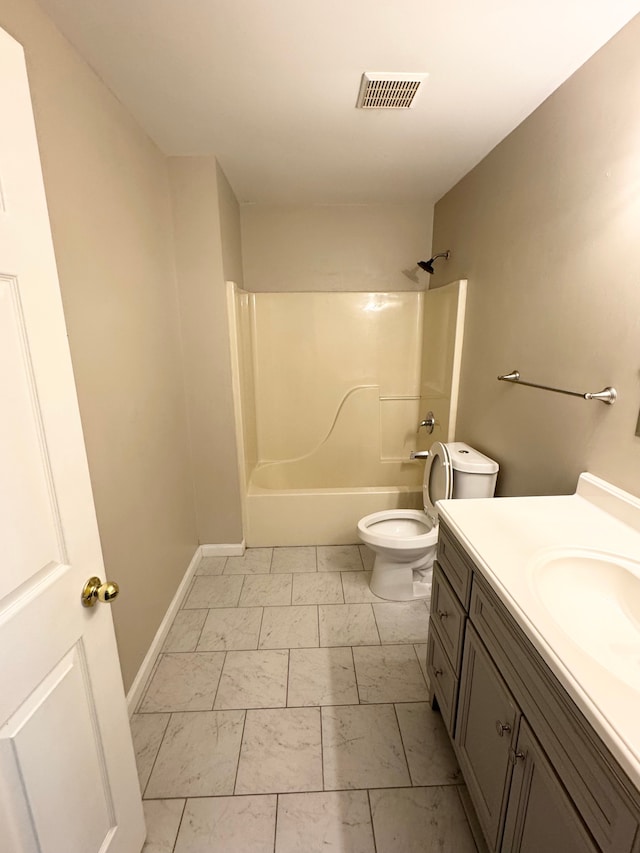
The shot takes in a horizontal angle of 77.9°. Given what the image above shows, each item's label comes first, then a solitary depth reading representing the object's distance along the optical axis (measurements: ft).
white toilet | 6.12
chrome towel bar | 3.96
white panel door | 2.22
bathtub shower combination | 8.79
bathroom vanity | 2.08
